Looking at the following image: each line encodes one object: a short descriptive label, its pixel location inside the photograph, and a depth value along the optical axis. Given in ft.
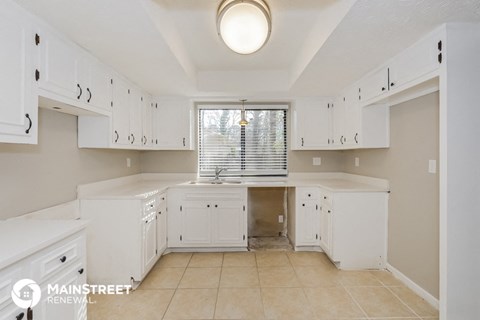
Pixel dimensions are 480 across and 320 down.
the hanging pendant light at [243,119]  12.37
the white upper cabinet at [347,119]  9.95
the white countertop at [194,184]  8.67
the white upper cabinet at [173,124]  12.24
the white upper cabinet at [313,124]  12.44
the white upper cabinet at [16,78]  4.40
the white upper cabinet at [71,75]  5.38
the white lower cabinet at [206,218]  11.31
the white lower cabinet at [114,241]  8.19
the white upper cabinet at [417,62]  5.82
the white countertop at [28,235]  3.75
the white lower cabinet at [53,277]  3.66
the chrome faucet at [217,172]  12.89
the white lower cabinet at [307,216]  11.42
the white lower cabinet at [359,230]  9.51
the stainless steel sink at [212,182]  12.29
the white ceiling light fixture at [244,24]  4.98
